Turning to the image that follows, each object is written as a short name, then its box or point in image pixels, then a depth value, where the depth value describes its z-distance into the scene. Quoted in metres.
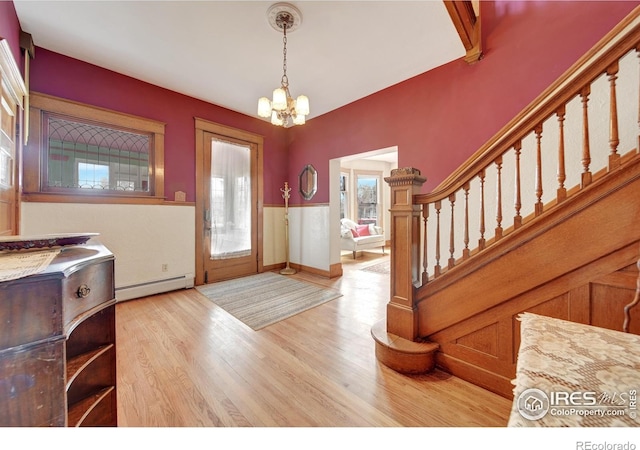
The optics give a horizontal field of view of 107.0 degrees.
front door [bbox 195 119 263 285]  3.62
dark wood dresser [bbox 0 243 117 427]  0.60
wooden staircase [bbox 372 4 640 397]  1.11
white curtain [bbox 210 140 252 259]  3.79
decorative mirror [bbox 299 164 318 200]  4.20
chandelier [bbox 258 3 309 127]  2.03
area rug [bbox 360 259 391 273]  4.56
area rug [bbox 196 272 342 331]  2.54
